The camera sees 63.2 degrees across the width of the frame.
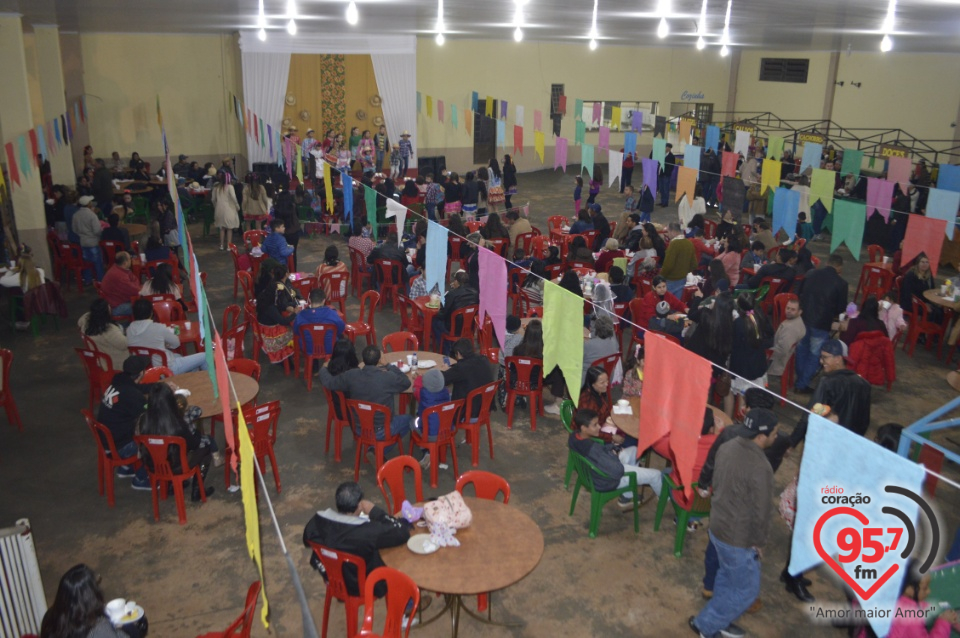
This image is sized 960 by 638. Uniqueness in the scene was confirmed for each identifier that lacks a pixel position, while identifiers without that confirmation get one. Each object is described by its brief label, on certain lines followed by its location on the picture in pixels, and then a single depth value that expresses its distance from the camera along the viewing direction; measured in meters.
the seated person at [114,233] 11.62
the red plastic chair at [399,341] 8.27
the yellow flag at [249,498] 3.64
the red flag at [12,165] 11.34
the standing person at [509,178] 17.69
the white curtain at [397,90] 20.31
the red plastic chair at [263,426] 6.20
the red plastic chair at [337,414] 6.88
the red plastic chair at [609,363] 7.78
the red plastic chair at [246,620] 4.11
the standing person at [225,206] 13.88
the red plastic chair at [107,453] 6.29
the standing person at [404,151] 20.05
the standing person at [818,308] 8.71
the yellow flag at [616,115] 19.30
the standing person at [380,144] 20.25
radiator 4.59
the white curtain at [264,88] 18.91
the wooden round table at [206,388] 6.70
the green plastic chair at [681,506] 5.77
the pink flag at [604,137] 16.46
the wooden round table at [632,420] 6.37
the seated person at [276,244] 11.03
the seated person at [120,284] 9.31
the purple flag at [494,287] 6.20
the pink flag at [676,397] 4.16
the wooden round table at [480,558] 4.51
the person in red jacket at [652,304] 8.84
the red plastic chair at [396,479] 5.57
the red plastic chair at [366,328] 8.89
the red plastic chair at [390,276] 10.84
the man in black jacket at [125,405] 6.33
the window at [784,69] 22.88
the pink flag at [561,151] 14.82
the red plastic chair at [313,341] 8.38
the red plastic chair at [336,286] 10.11
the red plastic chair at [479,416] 6.89
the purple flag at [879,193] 11.40
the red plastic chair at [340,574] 4.59
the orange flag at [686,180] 12.12
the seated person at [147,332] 7.73
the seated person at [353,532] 4.61
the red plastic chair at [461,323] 8.93
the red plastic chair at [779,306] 9.71
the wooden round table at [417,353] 7.63
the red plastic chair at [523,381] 7.74
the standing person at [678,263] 10.16
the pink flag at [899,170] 14.34
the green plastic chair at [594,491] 6.02
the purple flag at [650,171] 12.82
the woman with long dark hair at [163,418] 6.07
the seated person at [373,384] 6.68
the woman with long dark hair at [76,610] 3.85
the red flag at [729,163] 14.10
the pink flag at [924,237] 8.88
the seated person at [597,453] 5.95
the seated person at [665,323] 8.35
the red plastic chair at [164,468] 5.98
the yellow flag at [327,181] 11.65
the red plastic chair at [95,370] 7.63
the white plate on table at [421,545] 4.71
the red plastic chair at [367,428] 6.56
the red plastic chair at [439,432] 6.62
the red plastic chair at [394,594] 4.27
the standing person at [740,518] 4.69
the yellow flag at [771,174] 12.67
